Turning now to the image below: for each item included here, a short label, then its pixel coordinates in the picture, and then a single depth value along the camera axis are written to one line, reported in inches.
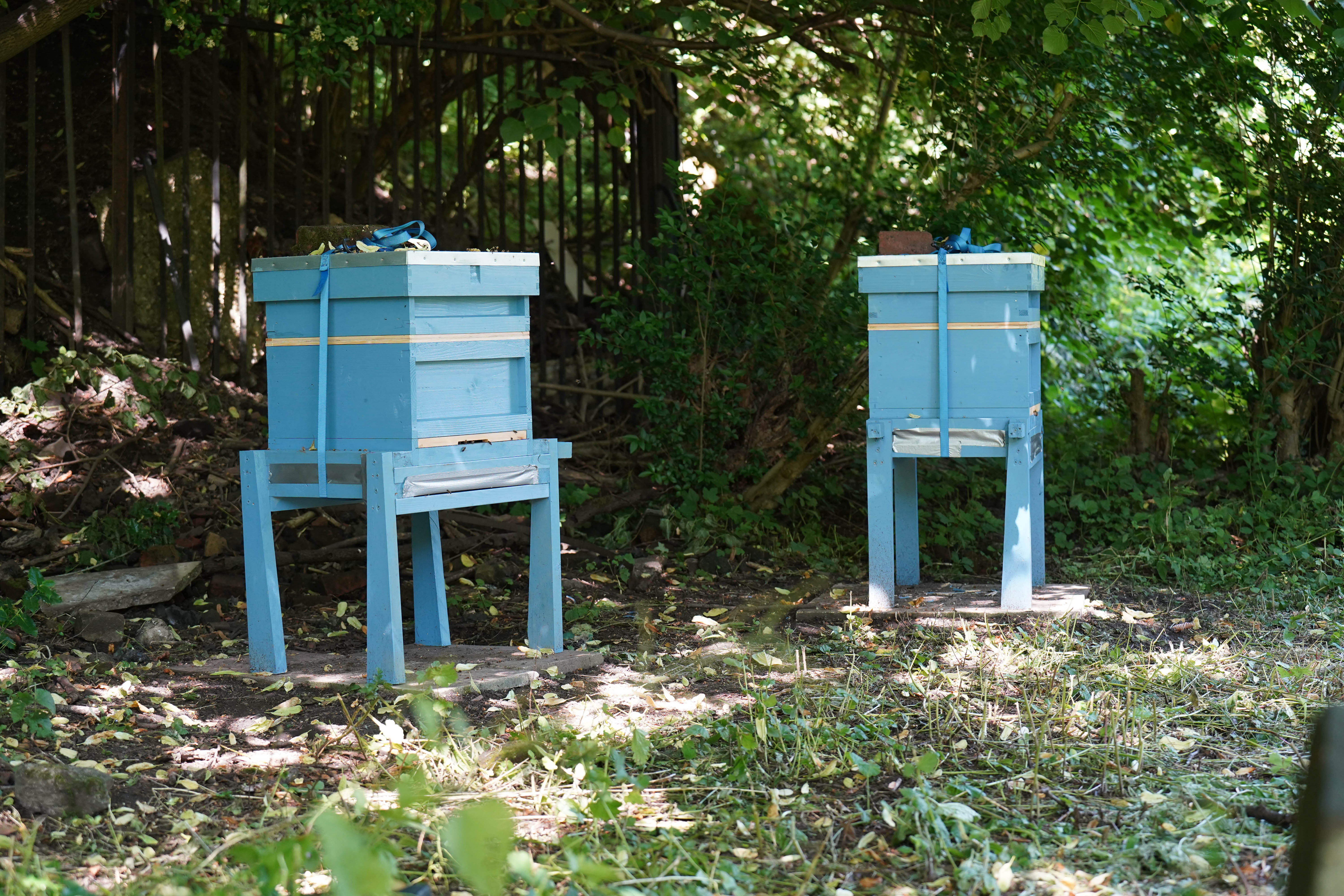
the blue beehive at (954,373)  195.8
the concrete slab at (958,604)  197.2
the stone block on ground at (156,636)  189.0
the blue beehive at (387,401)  163.6
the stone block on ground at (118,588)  200.4
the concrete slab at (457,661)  163.6
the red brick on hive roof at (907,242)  200.2
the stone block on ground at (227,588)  217.6
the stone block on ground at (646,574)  235.3
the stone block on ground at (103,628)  186.5
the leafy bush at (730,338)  265.1
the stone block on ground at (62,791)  119.7
